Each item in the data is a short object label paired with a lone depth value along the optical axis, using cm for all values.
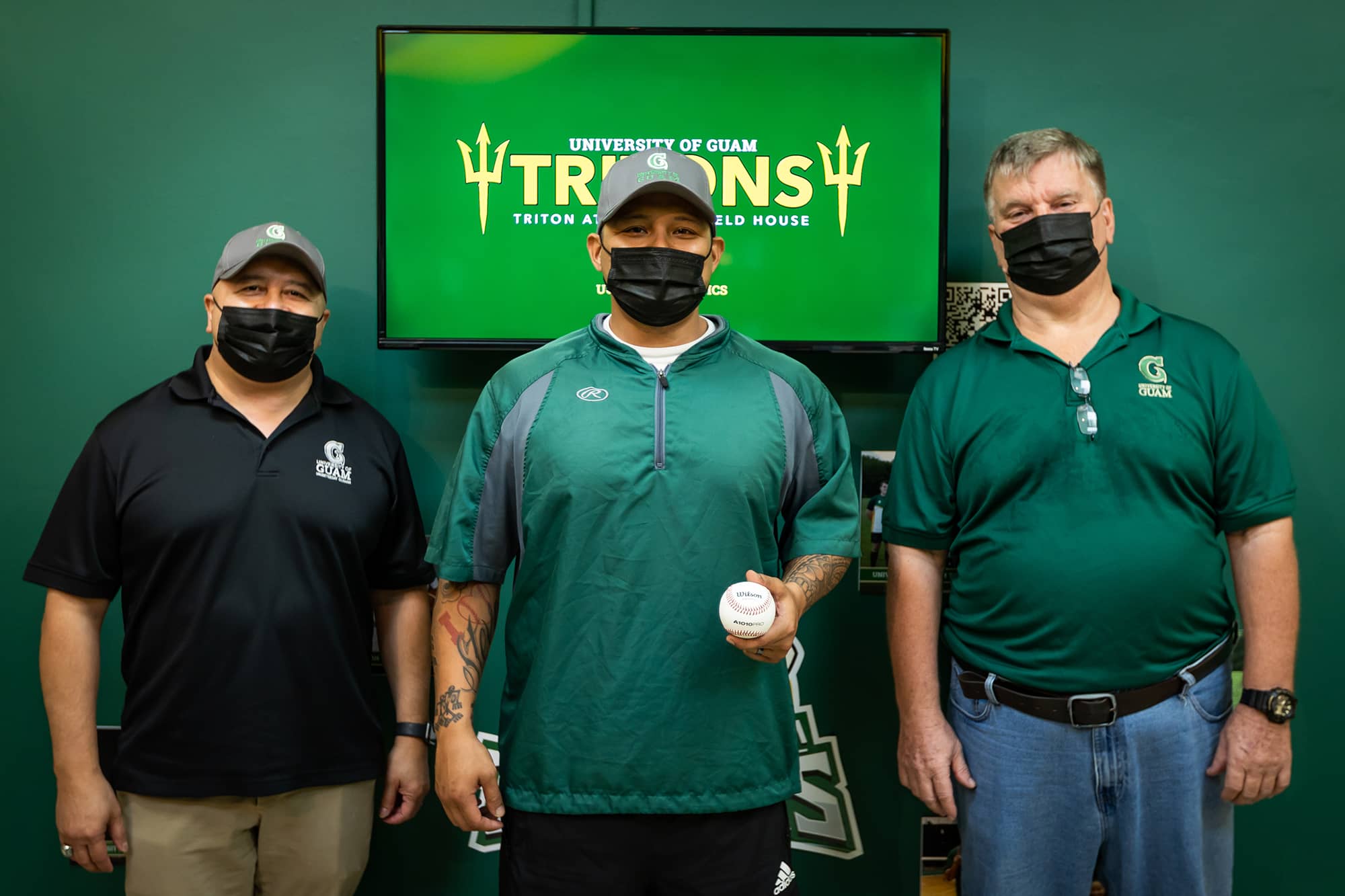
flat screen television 240
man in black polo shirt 189
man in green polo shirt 178
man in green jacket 161
